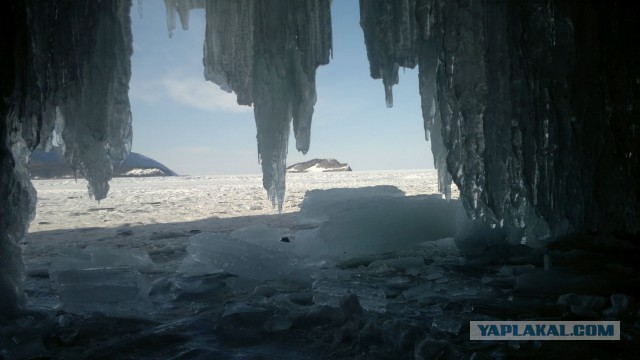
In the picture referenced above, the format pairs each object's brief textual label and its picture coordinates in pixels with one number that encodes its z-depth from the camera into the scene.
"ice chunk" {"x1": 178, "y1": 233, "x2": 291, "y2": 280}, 3.45
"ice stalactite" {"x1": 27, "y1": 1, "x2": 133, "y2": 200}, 2.90
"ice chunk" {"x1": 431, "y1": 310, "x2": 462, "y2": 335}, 2.08
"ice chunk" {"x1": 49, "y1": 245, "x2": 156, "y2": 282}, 3.16
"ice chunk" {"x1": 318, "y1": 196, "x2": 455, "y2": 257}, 4.83
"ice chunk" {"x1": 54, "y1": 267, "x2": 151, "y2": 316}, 2.58
